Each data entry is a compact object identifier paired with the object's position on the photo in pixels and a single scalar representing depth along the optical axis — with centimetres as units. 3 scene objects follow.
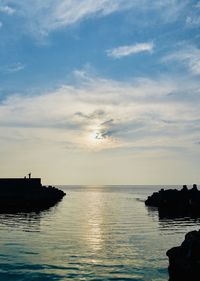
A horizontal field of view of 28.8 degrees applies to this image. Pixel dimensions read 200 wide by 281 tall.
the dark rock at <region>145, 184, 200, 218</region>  7928
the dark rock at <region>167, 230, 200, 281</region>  2403
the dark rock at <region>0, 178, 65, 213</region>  8838
